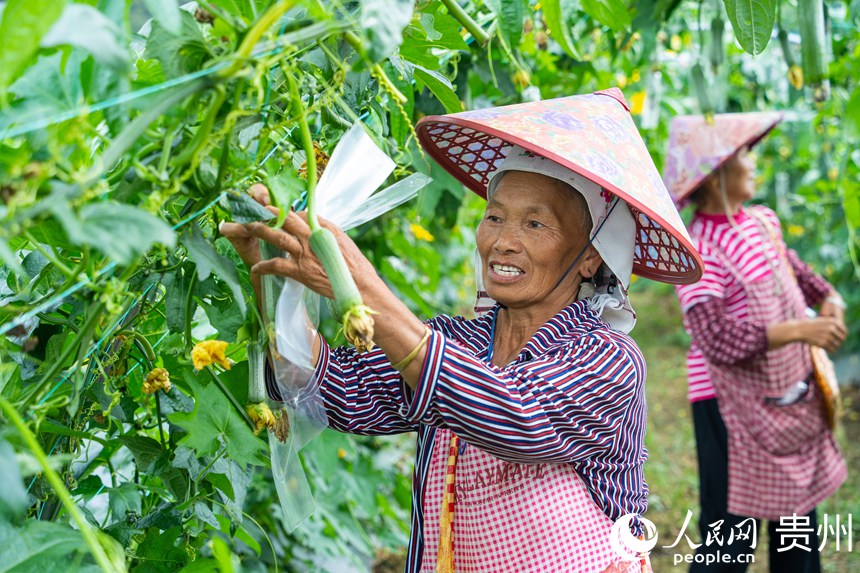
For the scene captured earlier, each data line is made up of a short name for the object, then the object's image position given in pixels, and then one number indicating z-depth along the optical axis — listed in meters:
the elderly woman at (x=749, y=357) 2.71
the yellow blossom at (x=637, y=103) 3.48
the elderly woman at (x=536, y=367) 1.16
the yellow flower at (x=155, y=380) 1.18
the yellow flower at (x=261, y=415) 1.18
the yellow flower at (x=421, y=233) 2.66
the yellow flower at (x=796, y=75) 2.24
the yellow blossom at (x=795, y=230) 4.96
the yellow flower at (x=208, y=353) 1.11
